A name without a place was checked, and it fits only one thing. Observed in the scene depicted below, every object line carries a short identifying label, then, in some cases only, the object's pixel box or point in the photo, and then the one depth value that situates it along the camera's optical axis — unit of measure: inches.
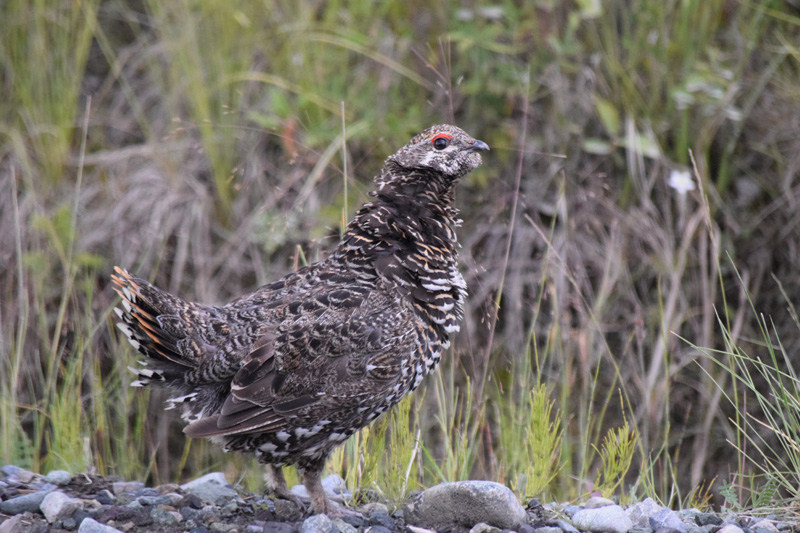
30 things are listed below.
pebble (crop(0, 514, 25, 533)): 236.8
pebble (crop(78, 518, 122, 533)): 230.2
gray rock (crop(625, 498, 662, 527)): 245.4
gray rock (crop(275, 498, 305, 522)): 264.2
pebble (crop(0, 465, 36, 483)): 288.4
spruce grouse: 264.5
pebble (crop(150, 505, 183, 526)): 242.8
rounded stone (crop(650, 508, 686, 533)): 238.9
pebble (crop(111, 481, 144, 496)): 276.4
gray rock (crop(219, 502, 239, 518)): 255.9
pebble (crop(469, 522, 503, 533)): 231.9
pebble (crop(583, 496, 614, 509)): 265.1
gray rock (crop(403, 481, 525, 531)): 236.7
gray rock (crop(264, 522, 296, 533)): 242.8
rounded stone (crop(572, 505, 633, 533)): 240.4
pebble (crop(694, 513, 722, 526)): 250.4
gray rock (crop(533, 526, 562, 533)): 237.5
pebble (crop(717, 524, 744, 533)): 233.6
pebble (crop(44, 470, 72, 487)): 280.4
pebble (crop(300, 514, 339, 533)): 237.8
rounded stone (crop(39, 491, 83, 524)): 245.4
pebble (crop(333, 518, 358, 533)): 242.2
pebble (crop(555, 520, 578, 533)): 242.1
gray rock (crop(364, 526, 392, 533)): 243.2
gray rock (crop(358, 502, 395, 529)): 255.6
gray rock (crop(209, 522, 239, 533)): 241.6
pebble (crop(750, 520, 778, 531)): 240.9
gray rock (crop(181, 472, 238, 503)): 274.4
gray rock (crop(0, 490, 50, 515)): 252.7
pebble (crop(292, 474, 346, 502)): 297.4
